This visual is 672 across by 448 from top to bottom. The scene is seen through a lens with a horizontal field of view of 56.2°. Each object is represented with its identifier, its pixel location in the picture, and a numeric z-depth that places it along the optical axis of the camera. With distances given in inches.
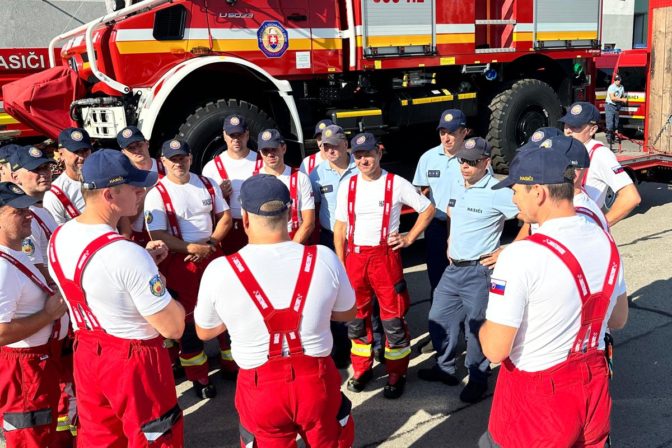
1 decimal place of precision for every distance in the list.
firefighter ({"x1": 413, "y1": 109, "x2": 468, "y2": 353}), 183.3
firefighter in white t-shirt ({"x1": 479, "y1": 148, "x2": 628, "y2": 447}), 84.1
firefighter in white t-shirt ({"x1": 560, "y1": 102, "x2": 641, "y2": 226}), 156.3
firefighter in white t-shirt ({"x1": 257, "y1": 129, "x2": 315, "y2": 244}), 172.7
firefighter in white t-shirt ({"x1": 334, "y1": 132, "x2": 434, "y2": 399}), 155.1
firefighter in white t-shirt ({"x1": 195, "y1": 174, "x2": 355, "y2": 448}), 89.2
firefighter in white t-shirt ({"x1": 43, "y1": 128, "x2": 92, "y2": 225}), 157.2
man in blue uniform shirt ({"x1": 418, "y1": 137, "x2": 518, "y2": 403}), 151.0
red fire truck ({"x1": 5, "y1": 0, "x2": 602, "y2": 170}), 229.5
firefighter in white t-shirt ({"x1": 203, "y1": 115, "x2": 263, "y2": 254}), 180.5
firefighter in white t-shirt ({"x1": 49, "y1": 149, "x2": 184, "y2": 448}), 92.7
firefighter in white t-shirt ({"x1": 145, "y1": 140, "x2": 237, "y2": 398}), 157.1
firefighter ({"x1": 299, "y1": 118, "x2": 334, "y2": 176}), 188.7
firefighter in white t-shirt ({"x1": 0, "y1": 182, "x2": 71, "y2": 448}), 106.3
